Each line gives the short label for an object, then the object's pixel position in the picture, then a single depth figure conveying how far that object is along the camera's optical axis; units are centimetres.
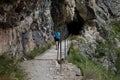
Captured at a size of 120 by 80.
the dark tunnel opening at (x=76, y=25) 1764
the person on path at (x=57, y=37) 1115
